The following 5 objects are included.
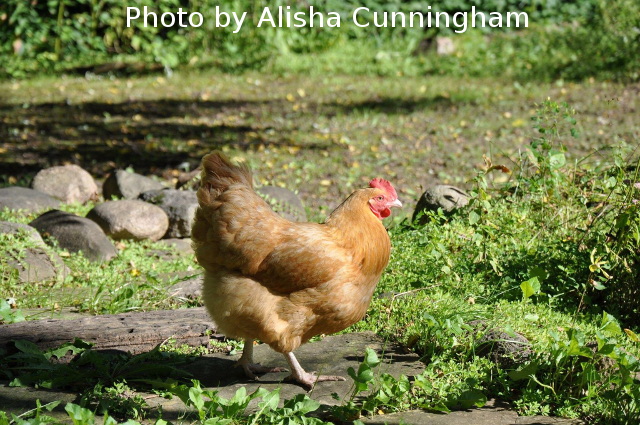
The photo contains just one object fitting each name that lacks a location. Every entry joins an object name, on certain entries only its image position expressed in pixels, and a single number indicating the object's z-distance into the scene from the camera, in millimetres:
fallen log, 8289
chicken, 7582
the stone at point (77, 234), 12289
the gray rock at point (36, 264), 10906
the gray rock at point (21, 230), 11500
